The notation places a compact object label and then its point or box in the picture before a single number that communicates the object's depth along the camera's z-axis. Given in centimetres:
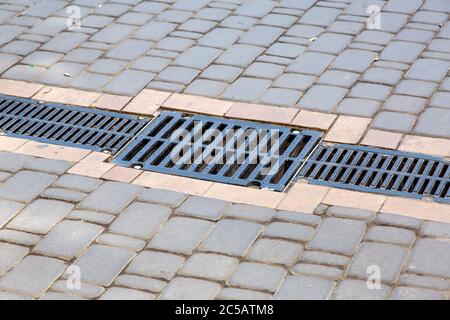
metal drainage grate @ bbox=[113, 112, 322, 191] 820
